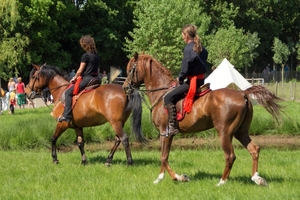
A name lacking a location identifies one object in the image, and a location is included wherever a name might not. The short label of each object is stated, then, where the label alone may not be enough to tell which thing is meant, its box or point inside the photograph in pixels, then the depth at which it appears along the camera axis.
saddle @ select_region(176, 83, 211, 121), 9.98
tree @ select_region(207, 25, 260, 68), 47.09
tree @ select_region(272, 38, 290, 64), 55.44
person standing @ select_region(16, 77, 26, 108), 30.48
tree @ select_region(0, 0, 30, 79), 40.49
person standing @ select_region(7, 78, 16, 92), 31.31
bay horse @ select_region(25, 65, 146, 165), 12.20
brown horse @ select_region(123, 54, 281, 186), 9.56
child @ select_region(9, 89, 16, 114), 28.47
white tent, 26.48
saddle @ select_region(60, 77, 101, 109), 12.78
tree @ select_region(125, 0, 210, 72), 44.38
